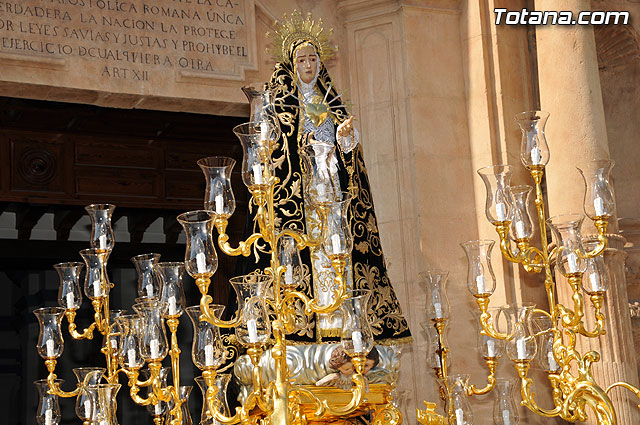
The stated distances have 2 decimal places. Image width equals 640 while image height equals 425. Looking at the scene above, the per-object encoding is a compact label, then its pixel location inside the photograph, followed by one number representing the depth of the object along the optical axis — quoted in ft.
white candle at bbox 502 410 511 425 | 13.64
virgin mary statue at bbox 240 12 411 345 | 18.62
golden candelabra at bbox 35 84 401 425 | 11.84
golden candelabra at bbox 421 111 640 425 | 13.12
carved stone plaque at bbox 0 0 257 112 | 22.89
